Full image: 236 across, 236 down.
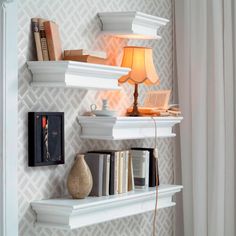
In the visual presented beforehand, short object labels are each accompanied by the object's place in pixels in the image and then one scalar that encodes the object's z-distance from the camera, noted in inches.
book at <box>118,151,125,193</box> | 127.2
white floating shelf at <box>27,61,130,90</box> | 110.4
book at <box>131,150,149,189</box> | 133.8
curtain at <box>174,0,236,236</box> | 146.9
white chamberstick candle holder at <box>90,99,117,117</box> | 123.1
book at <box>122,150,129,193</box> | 128.6
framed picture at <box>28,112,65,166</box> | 112.2
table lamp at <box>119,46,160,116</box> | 131.8
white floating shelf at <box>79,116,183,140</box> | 121.6
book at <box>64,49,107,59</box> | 115.3
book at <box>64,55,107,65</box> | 115.1
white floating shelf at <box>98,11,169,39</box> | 126.6
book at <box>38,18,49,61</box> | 112.8
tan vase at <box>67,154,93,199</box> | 115.6
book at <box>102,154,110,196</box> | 122.7
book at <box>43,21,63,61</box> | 112.1
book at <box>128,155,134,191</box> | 131.6
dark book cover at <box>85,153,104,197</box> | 121.8
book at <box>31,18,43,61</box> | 111.8
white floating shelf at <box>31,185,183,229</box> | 111.2
